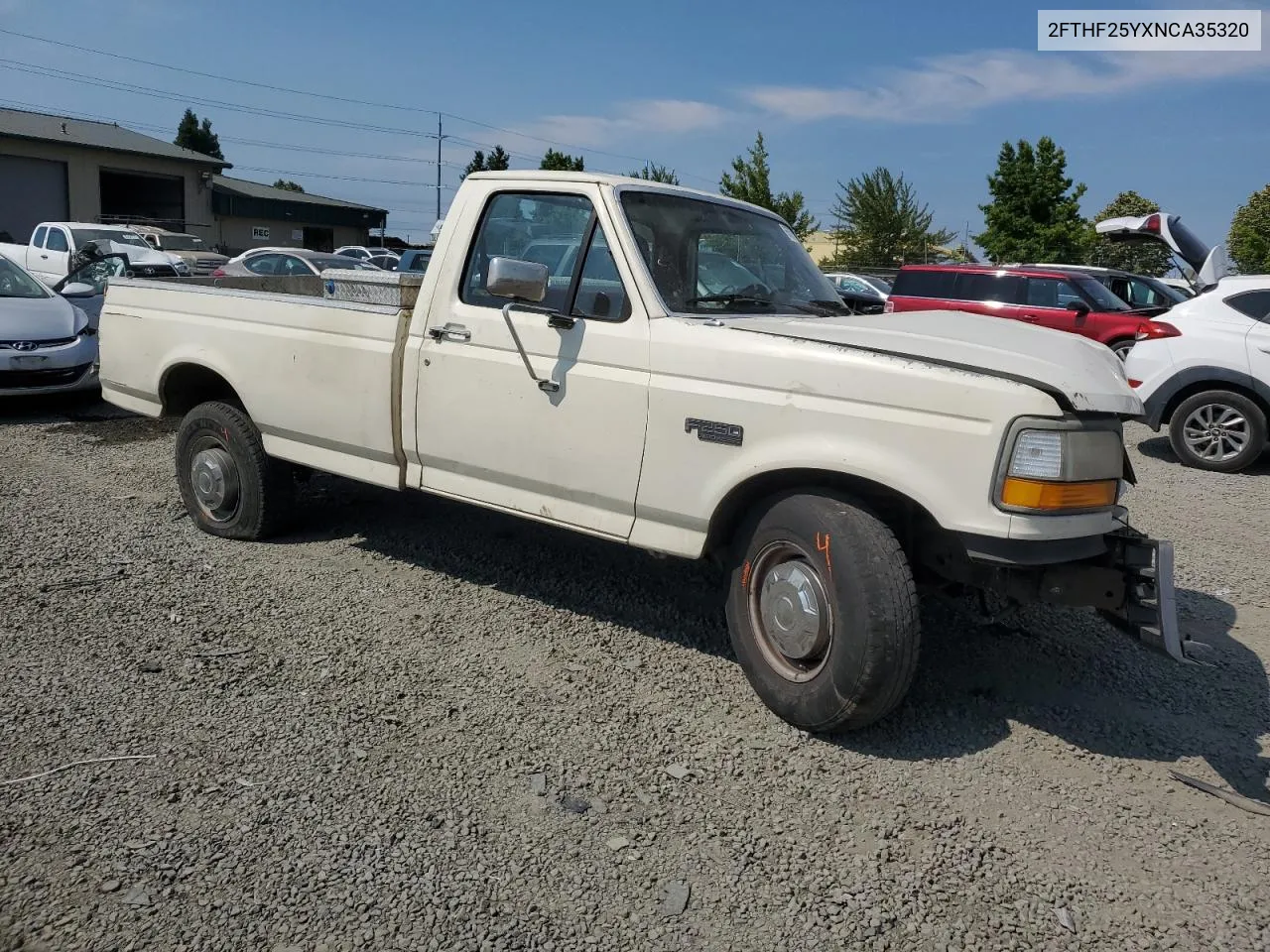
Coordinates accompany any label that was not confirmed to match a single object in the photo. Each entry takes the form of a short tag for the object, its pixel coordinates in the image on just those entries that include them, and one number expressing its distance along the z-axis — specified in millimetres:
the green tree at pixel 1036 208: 34594
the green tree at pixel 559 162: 38859
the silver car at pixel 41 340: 9281
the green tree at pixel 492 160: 46694
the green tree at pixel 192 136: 73250
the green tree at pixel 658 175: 37819
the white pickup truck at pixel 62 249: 19922
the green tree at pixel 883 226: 43594
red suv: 13852
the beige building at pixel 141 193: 38219
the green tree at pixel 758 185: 37969
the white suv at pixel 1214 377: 8812
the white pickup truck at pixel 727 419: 3398
